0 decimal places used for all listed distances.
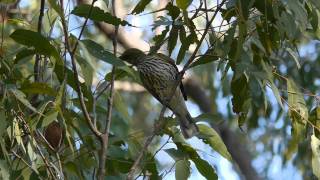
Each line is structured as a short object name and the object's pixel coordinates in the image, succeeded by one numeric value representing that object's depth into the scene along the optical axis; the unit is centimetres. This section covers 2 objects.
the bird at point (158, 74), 887
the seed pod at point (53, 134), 609
